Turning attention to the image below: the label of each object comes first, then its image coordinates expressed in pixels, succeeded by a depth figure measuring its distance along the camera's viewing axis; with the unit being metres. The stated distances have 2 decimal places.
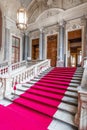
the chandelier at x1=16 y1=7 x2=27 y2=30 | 2.86
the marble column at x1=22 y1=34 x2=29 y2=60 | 7.64
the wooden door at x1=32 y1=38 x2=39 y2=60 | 7.59
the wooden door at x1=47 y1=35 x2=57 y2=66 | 6.65
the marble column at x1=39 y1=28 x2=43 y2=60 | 7.00
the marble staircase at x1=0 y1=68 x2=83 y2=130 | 1.92
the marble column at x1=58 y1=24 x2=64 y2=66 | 6.24
